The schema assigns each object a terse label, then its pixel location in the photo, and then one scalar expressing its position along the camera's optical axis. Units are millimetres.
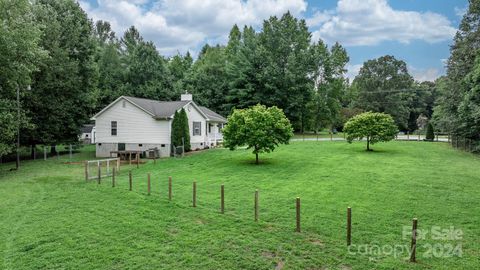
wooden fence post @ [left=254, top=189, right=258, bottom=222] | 9394
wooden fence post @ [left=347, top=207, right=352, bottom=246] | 7701
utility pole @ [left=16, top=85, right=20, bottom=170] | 22848
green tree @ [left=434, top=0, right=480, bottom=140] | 27344
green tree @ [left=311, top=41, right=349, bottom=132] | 46844
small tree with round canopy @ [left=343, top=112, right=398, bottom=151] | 25312
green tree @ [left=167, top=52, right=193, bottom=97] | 45938
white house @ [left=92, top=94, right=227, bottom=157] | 27078
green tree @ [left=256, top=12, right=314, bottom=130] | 43594
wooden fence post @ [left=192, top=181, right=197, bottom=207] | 11028
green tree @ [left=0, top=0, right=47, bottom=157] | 19797
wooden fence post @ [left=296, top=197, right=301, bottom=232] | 8477
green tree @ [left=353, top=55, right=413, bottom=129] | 60594
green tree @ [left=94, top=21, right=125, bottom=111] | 42000
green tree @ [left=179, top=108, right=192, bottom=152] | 27094
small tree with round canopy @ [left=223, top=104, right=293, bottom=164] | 20062
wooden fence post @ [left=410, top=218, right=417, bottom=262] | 6860
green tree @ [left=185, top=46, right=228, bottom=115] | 46438
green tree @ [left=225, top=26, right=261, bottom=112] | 43906
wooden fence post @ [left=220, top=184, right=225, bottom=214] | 10242
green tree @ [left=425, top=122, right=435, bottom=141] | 39362
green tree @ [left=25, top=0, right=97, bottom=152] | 28406
